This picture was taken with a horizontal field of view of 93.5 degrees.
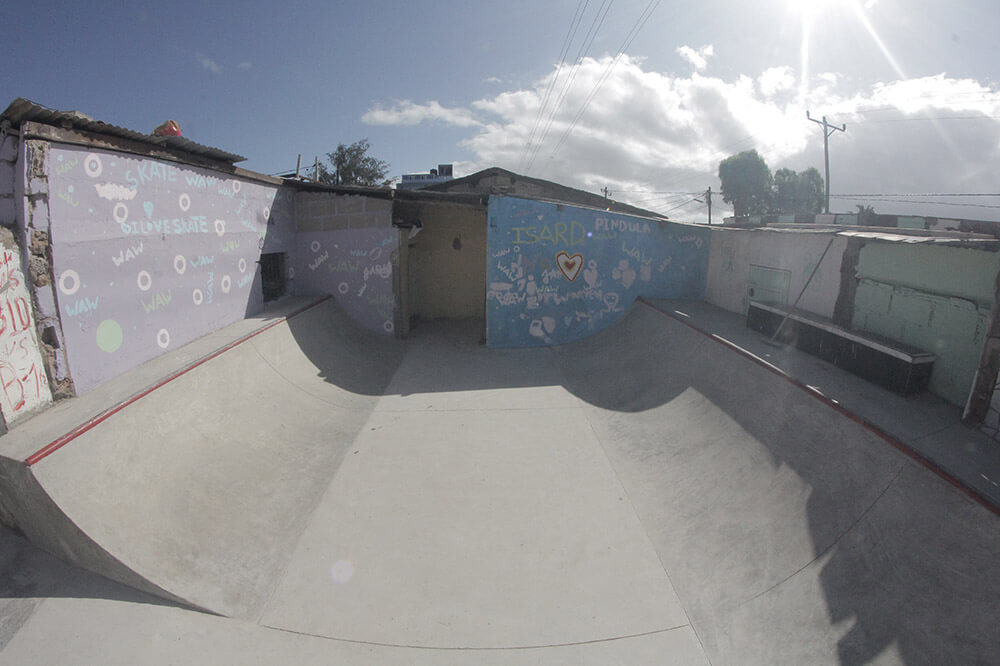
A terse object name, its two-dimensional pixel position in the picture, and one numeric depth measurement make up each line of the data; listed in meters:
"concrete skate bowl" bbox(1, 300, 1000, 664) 3.21
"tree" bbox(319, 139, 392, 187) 30.58
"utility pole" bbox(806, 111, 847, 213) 25.83
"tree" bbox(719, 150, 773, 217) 38.19
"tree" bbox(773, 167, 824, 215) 36.75
